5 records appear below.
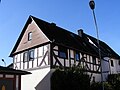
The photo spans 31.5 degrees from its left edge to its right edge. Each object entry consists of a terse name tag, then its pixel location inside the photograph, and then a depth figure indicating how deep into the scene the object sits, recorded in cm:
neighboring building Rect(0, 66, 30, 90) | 1747
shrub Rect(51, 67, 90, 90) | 2059
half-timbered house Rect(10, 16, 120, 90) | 2233
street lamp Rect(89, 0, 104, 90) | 1280
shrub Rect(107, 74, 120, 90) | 2569
